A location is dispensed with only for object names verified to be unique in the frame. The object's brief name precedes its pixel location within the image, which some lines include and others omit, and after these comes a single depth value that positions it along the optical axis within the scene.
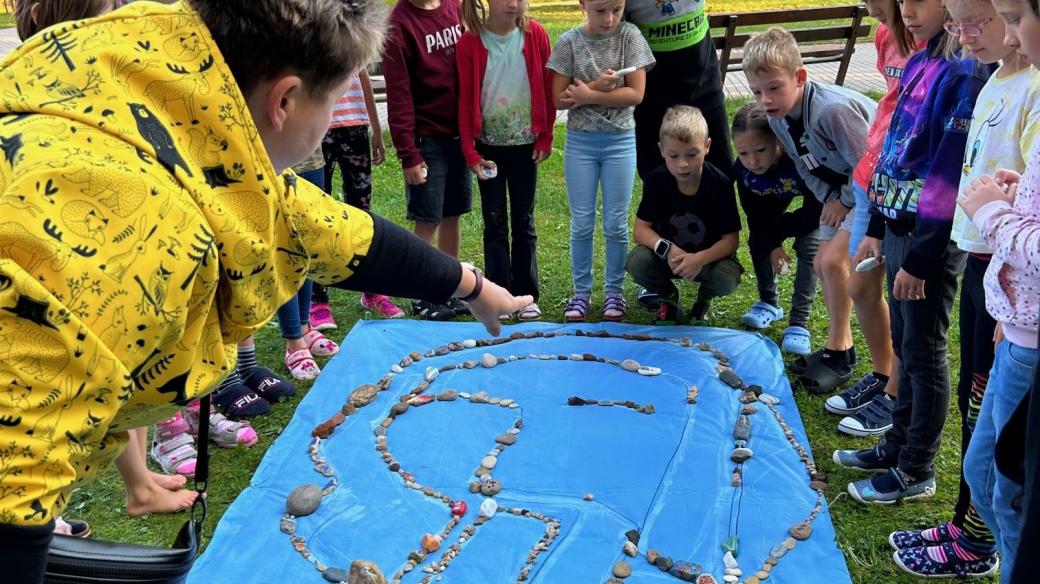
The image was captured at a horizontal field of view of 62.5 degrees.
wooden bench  8.81
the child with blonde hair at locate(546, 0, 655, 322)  4.28
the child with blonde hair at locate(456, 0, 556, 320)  4.32
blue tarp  2.74
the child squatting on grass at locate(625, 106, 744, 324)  4.23
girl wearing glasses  2.23
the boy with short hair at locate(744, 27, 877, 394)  3.70
